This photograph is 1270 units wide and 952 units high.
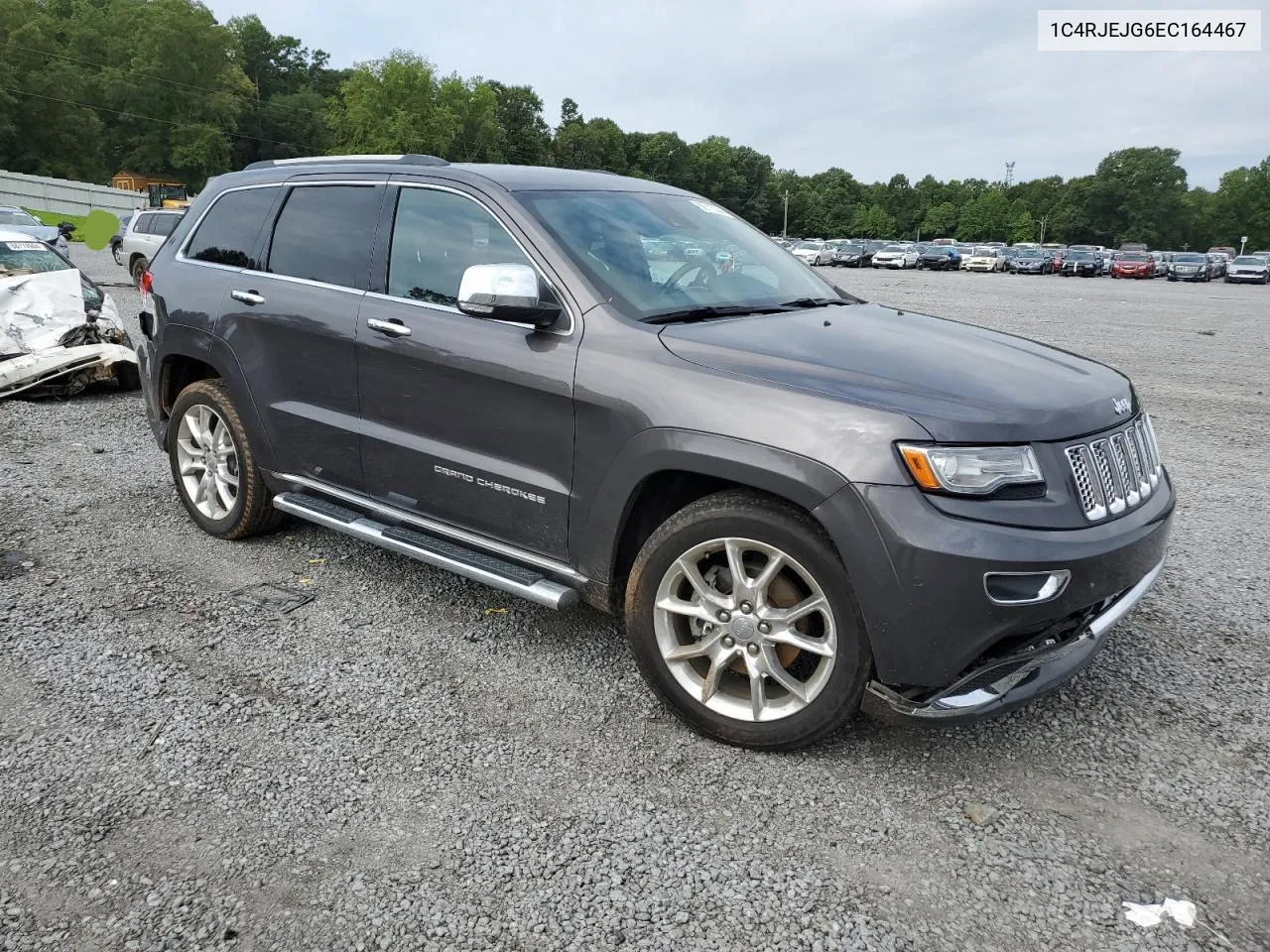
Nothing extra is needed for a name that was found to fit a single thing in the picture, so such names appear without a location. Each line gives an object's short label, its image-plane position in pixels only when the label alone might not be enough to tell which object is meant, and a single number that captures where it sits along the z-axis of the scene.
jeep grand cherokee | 2.74
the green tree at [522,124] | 125.06
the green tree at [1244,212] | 120.44
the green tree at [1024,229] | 130.25
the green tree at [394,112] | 94.75
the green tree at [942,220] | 138.62
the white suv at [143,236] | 21.31
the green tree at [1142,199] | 124.38
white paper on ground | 2.40
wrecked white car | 8.74
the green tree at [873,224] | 140.38
